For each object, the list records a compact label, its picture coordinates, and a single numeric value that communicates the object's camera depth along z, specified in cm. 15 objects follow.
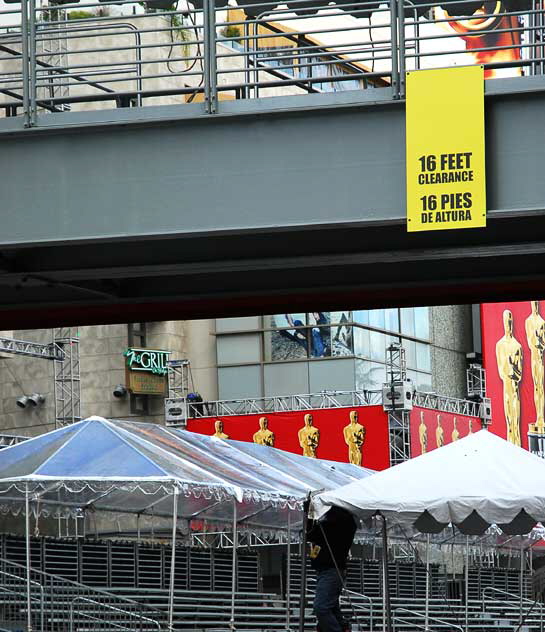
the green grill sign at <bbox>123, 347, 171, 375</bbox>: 5209
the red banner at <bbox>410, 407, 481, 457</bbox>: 4544
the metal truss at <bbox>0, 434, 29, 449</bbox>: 4127
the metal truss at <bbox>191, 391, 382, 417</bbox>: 4844
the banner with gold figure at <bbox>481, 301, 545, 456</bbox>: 5578
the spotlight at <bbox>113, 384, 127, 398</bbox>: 5278
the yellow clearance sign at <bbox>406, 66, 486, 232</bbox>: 1295
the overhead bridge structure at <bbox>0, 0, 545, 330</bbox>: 1323
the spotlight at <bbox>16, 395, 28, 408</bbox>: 5447
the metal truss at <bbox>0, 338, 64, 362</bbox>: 4475
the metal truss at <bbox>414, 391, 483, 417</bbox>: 4961
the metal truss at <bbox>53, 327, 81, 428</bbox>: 5003
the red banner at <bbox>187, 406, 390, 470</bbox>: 4506
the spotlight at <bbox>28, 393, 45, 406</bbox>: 5438
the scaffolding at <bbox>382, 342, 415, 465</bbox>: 4462
